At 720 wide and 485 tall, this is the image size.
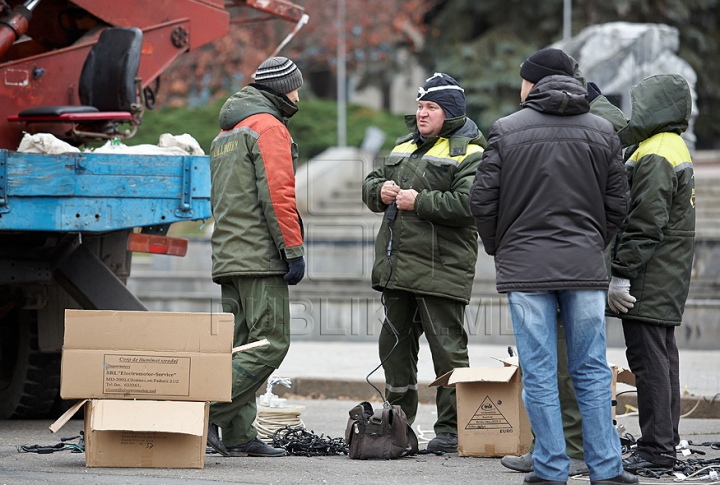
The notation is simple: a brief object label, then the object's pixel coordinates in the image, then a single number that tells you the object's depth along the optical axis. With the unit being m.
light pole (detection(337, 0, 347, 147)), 46.84
